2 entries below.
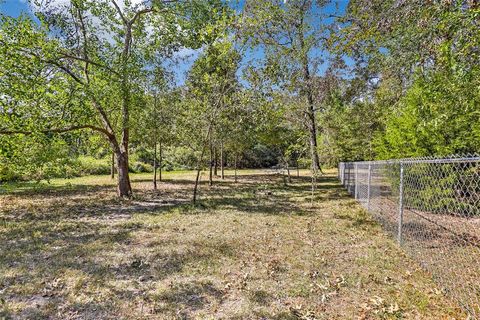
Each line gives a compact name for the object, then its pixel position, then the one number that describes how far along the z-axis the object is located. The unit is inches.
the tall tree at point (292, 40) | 351.0
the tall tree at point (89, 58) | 291.7
